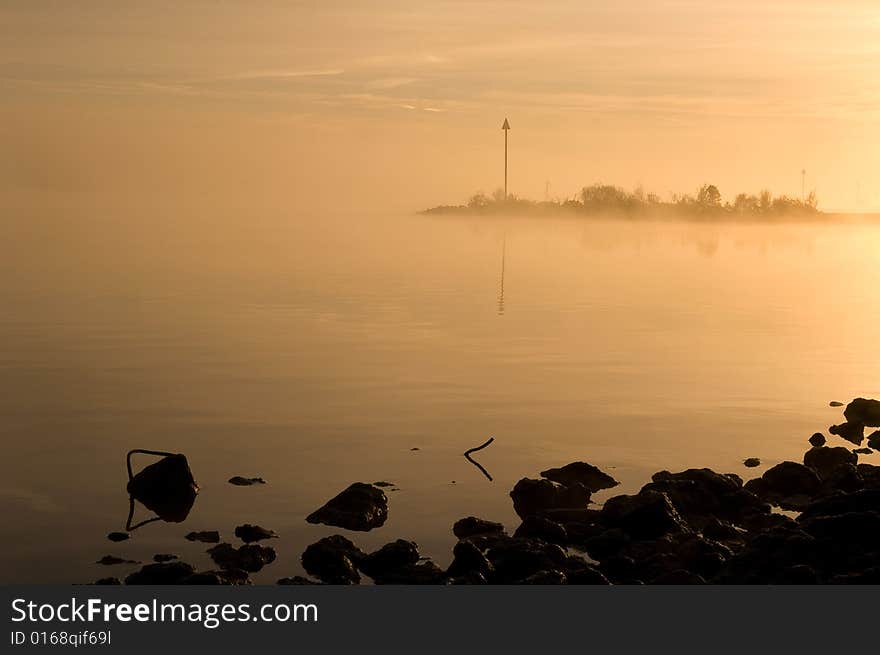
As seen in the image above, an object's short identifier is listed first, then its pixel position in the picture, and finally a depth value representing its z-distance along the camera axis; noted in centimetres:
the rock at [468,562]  1639
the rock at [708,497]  1944
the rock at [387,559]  1689
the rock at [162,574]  1579
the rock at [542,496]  1998
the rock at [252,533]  1847
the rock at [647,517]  1767
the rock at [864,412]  2722
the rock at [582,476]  2153
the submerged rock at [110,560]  1770
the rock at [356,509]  1923
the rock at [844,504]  1764
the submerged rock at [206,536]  1848
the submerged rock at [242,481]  2172
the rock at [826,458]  2252
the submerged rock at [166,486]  2020
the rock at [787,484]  2067
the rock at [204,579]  1554
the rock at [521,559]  1617
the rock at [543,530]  1781
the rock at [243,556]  1720
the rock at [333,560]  1667
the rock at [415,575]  1616
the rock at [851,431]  2637
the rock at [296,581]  1622
